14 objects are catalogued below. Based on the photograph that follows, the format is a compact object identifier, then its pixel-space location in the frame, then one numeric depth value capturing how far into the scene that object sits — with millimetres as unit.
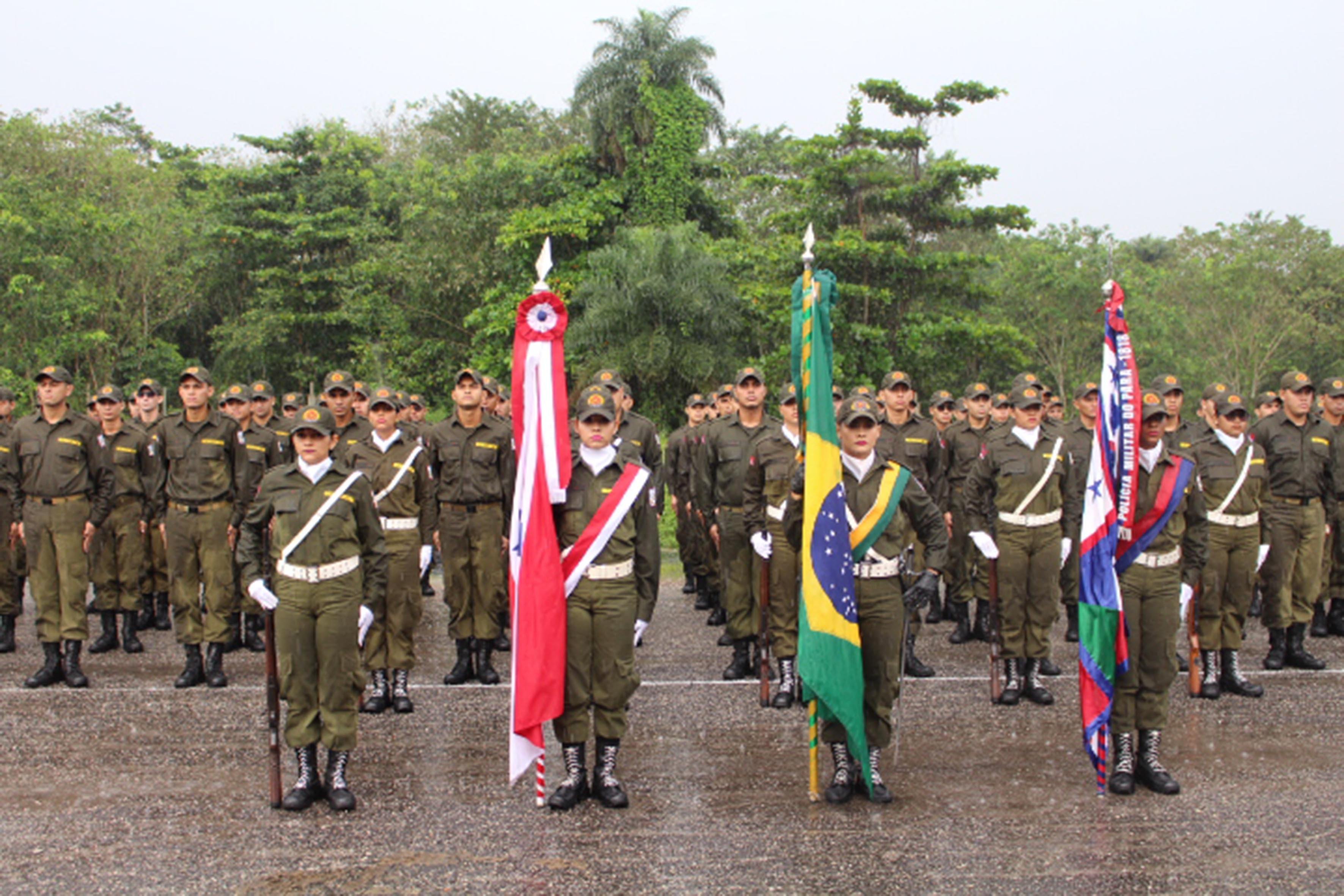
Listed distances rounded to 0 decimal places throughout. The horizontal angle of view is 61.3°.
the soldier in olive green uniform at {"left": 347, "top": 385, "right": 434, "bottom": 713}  7672
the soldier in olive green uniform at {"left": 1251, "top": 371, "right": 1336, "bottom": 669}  8773
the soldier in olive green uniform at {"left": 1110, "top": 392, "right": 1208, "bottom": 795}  5984
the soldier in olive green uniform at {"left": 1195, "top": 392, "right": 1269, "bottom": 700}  7918
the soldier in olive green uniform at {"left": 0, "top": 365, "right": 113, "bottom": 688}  8344
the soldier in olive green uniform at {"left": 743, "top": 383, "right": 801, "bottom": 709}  7883
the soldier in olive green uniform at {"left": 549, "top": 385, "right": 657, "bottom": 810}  5770
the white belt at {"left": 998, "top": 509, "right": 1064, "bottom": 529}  7797
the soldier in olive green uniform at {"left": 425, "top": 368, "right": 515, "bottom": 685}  8250
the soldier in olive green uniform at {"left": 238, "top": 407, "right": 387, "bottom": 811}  5738
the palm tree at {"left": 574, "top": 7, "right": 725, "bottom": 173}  25469
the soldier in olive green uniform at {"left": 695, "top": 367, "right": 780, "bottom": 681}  8516
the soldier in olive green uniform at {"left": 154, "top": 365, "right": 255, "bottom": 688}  8336
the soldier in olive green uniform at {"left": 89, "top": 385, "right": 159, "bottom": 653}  9734
